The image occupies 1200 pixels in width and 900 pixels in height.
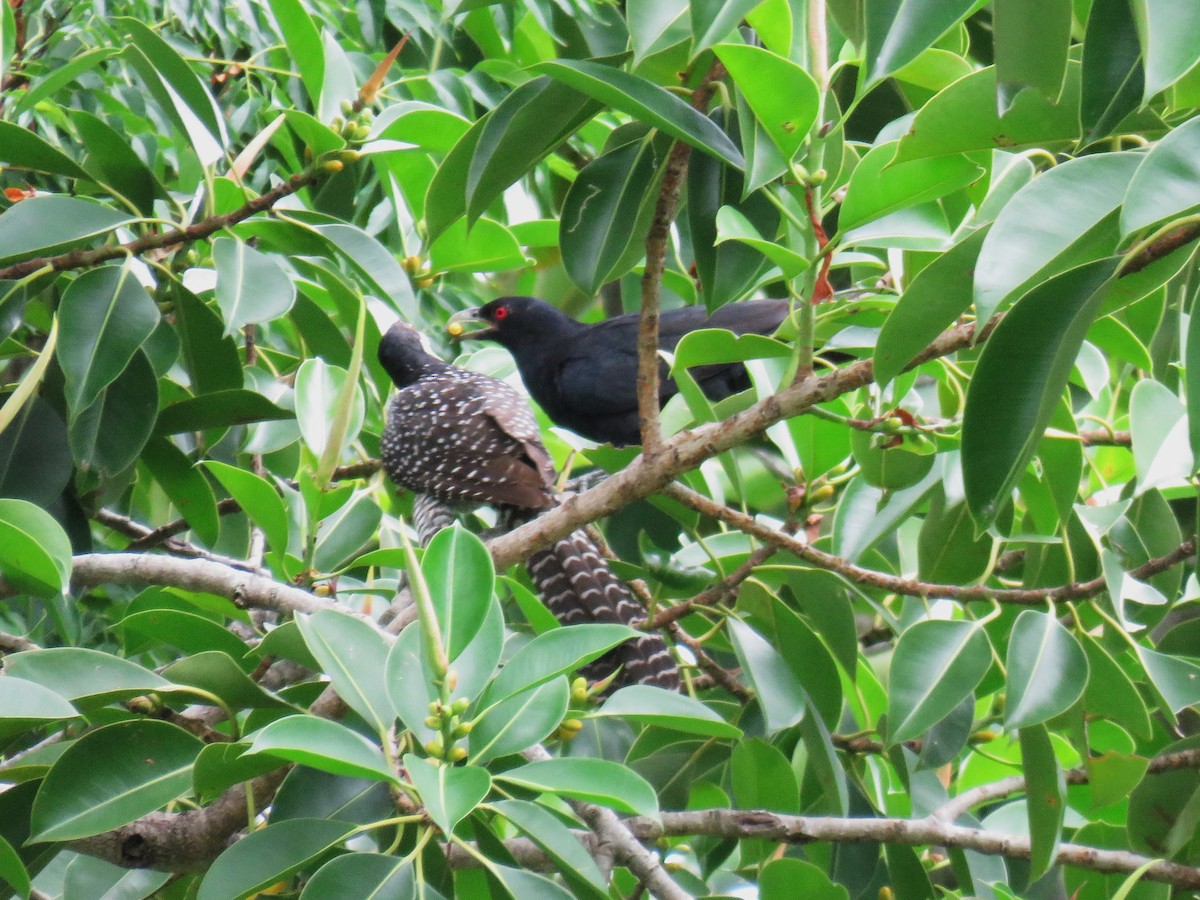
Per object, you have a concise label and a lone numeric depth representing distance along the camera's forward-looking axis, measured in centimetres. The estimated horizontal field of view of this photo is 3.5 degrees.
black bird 1902
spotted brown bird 1470
